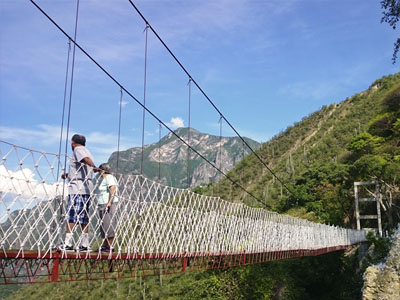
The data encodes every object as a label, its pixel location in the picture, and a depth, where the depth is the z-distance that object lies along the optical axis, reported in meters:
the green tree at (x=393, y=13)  8.52
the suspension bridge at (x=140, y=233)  2.75
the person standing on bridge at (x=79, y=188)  3.00
